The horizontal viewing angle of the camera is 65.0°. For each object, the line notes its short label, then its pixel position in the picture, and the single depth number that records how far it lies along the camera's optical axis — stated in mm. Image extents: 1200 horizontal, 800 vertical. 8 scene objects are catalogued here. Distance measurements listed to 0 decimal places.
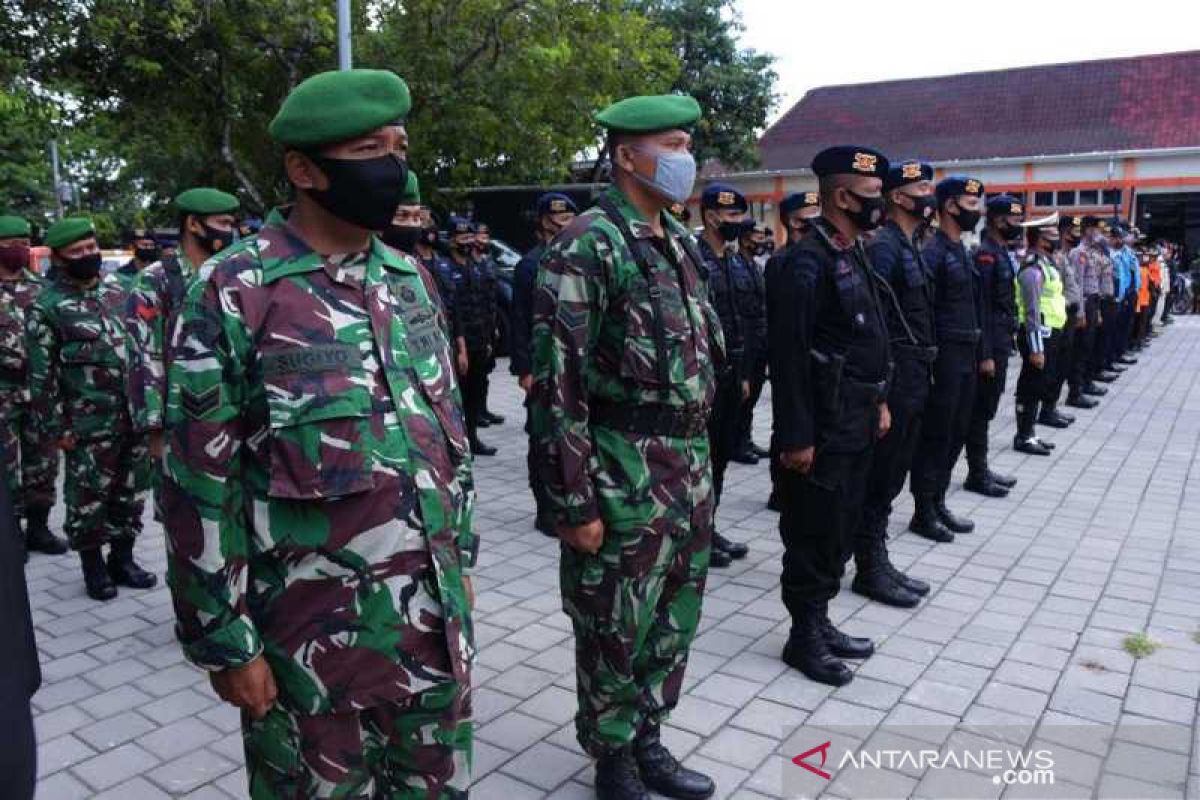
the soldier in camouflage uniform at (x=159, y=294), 4391
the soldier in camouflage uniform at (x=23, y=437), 5691
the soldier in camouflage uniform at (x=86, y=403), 4883
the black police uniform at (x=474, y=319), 8453
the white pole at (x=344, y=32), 9523
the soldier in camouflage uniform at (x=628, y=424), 2781
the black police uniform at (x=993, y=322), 6914
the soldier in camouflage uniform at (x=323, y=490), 1904
